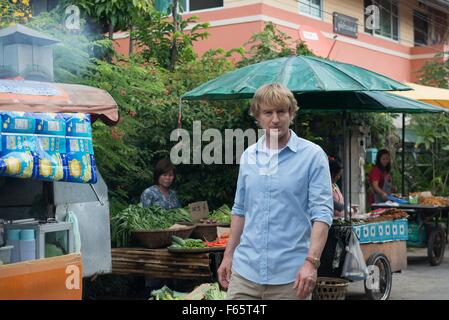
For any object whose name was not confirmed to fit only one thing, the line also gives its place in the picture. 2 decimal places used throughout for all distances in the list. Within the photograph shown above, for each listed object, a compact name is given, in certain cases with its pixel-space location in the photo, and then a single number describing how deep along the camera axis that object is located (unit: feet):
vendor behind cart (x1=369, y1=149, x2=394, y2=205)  37.88
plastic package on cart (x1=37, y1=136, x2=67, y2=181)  17.69
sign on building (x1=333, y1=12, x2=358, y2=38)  58.85
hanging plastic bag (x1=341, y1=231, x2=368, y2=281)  23.84
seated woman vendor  26.78
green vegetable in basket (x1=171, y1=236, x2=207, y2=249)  23.37
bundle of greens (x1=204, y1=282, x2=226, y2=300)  20.30
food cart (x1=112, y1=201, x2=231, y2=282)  22.99
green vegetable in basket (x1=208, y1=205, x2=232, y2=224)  26.46
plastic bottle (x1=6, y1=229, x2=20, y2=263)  18.40
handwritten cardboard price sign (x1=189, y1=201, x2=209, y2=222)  26.35
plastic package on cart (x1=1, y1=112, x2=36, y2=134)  17.08
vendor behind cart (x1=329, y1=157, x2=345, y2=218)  26.45
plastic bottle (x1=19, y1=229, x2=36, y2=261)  18.42
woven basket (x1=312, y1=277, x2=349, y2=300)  23.12
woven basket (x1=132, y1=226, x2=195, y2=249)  23.99
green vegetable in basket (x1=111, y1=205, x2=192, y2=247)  24.45
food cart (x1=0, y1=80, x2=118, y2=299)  17.75
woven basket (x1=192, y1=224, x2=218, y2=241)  25.67
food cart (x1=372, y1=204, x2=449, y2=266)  36.58
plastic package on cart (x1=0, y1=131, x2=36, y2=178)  16.87
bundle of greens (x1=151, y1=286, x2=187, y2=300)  20.71
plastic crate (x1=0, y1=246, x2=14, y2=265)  18.06
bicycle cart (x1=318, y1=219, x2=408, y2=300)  24.07
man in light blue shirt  12.87
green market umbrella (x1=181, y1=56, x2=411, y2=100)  23.30
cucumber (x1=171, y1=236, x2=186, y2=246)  23.61
